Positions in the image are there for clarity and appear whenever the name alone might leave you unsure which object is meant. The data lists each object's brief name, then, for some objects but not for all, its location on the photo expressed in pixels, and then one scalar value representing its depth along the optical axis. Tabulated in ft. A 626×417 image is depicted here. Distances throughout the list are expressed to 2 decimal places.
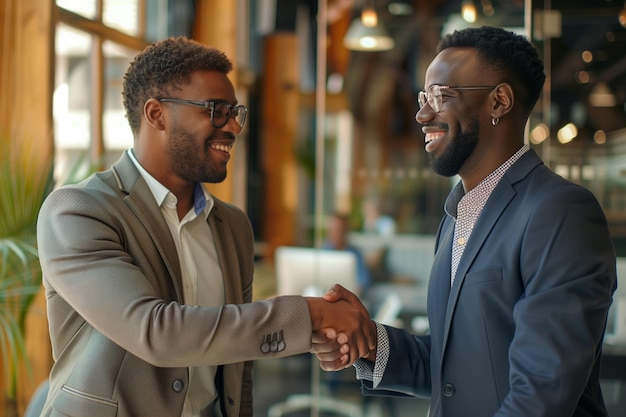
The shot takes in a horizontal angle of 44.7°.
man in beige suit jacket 6.13
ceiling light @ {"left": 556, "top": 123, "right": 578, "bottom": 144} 15.83
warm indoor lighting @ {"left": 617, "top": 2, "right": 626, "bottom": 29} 15.33
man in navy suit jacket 5.47
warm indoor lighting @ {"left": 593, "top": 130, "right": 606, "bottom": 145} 15.65
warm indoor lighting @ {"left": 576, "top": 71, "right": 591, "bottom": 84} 15.74
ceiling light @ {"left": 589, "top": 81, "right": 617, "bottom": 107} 15.57
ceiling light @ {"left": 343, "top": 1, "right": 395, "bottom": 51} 19.11
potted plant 10.38
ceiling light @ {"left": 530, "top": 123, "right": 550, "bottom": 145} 15.81
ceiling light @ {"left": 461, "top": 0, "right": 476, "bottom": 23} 17.75
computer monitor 19.04
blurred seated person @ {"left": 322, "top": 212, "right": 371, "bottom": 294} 19.22
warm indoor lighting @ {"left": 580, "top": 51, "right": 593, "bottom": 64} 15.59
